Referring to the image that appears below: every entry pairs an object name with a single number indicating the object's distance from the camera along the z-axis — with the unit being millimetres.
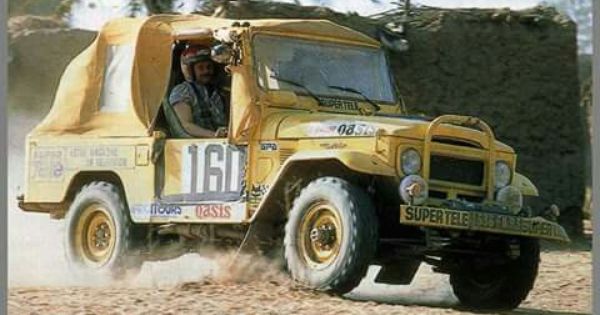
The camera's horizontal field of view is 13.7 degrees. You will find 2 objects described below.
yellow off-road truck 14753
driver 16019
